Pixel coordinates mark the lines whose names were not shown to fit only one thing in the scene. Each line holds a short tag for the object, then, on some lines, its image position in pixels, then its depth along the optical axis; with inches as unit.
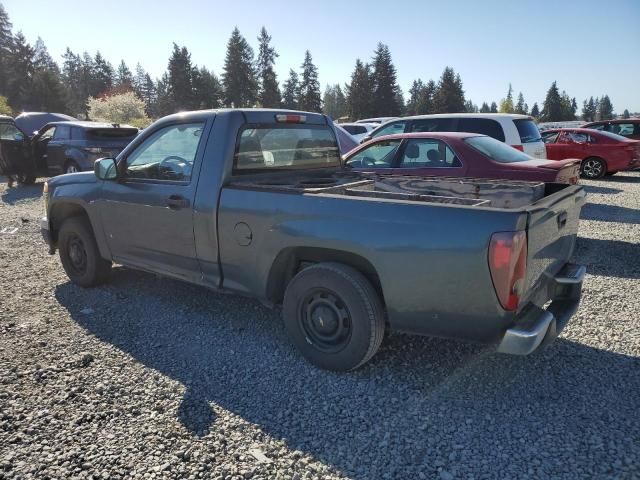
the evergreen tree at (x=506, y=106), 3073.3
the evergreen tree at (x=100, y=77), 3321.9
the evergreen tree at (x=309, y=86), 3034.2
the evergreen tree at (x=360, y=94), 2731.3
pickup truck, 103.3
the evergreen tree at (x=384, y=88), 2743.6
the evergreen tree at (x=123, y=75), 3935.0
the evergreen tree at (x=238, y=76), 2795.3
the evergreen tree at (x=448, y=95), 2709.2
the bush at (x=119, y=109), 2009.1
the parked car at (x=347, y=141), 445.4
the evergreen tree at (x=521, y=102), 4638.5
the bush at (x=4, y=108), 1447.8
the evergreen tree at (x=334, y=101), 4298.2
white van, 347.6
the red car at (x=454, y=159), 256.7
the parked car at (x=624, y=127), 638.5
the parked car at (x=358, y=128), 744.8
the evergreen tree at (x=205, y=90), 2649.6
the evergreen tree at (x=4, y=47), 2299.8
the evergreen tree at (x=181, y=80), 2583.7
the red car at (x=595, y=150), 539.2
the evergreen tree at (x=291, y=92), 3120.1
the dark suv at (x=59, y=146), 457.1
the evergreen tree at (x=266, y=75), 2817.4
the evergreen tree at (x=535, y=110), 4308.8
